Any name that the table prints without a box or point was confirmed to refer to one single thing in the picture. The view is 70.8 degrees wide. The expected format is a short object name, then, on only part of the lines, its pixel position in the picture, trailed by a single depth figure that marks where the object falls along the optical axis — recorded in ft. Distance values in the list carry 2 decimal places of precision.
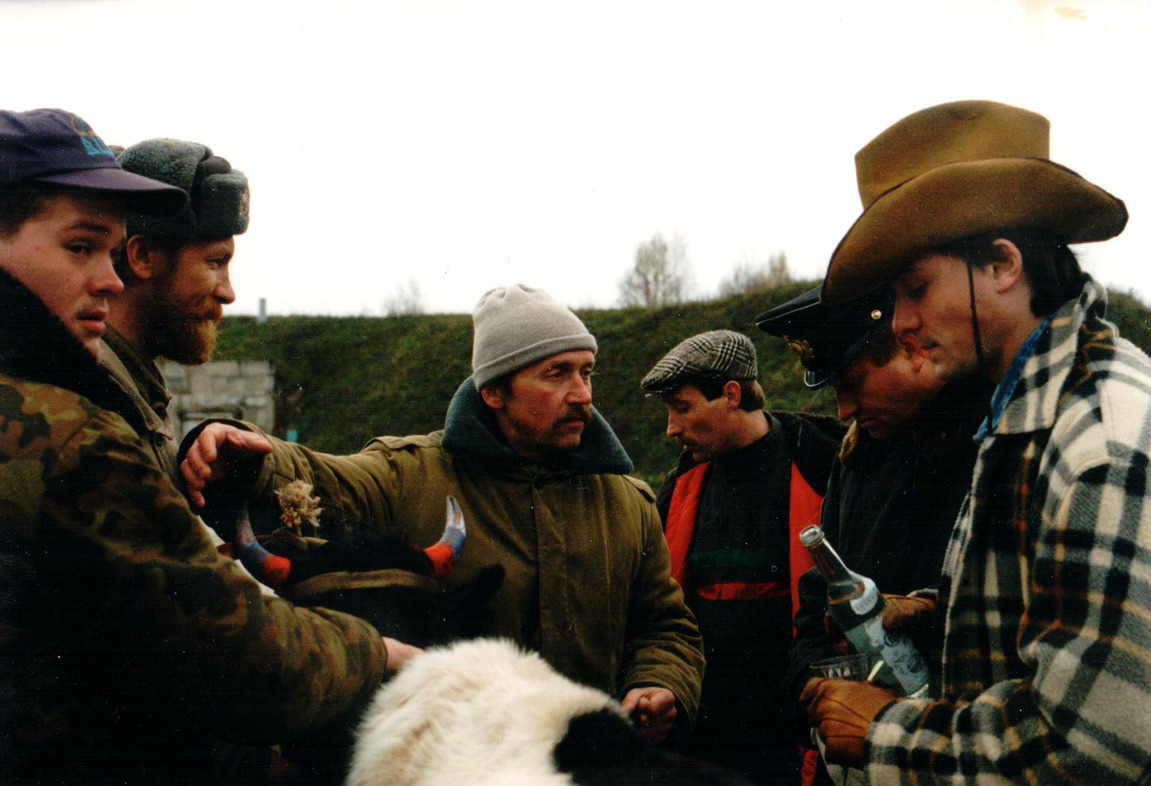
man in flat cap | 10.80
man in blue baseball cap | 4.40
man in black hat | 7.64
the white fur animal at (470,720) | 5.12
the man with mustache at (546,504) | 8.31
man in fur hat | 7.02
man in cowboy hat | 4.07
